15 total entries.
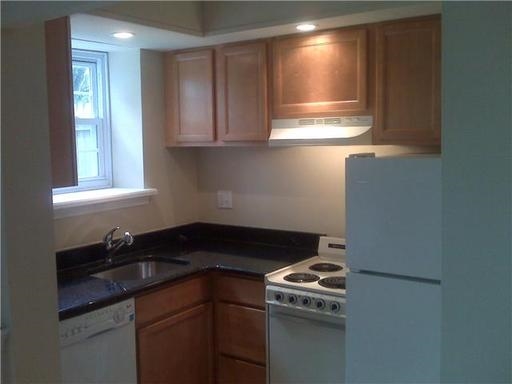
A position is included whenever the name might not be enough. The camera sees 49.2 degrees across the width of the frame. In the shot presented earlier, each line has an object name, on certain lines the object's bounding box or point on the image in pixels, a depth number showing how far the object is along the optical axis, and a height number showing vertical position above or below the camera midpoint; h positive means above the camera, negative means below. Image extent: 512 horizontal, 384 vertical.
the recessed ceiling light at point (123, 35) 2.88 +0.60
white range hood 2.70 +0.08
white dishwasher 2.34 -0.86
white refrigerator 2.21 -0.51
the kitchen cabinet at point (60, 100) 1.66 +0.15
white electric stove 2.61 -0.87
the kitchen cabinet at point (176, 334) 2.72 -0.95
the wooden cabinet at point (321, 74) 2.71 +0.36
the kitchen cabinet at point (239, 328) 2.92 -0.96
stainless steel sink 3.13 -0.68
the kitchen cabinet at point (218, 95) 3.05 +0.30
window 3.28 +0.18
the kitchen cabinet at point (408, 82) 2.51 +0.28
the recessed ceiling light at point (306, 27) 2.70 +0.59
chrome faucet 3.07 -0.51
